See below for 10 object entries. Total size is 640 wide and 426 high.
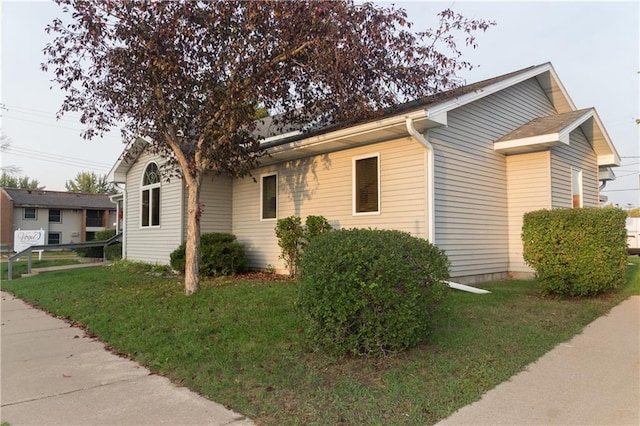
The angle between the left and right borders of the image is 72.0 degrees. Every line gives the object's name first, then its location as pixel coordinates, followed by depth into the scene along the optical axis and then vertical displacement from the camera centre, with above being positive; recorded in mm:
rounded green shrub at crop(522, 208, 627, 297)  7117 -404
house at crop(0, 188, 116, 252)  33250 +1141
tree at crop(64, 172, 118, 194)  58812 +5988
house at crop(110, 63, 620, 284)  8672 +1165
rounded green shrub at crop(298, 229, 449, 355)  4230 -652
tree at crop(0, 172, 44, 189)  53812 +5858
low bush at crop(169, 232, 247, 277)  10680 -713
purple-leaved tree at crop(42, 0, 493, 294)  7316 +2903
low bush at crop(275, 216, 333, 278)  9788 -203
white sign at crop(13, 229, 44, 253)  20172 -445
